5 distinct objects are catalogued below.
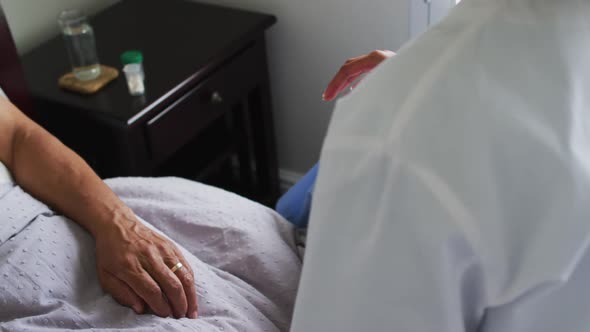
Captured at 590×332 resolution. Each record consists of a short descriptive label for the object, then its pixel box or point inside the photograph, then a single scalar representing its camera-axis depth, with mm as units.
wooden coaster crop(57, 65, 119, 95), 1468
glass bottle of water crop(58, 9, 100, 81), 1493
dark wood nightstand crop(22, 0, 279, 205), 1441
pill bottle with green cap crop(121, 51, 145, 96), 1430
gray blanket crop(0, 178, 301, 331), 946
